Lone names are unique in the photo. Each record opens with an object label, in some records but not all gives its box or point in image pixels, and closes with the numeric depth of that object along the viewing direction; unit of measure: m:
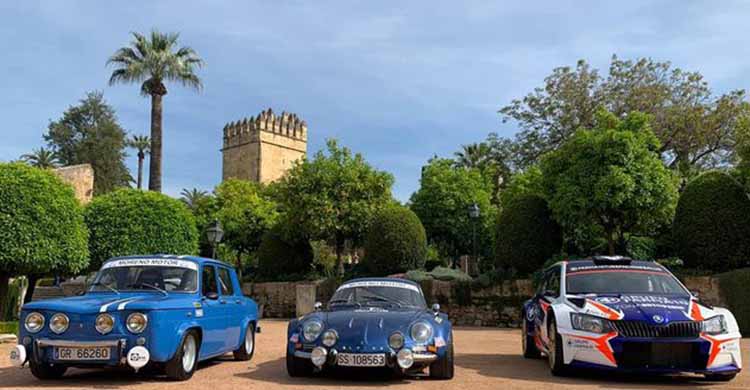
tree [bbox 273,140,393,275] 29.06
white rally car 7.55
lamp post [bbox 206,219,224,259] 21.42
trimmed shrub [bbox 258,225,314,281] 29.42
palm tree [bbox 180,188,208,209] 67.50
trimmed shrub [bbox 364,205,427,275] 24.94
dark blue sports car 7.38
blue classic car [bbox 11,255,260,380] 7.17
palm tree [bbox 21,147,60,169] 56.38
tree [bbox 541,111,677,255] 20.02
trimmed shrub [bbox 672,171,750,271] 18.02
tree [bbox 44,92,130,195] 57.03
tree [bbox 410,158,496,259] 35.88
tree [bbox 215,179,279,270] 42.38
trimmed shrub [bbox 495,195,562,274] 21.34
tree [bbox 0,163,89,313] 16.97
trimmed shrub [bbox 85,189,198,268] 21.25
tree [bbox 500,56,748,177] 31.98
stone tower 78.56
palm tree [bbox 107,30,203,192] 31.52
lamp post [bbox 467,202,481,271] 25.38
